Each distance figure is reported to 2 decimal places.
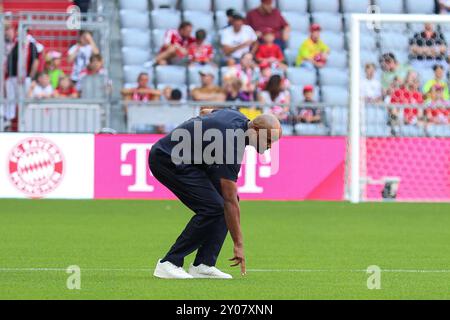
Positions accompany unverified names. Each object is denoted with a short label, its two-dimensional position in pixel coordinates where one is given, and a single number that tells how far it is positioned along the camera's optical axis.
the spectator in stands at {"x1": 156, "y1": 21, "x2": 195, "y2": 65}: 27.81
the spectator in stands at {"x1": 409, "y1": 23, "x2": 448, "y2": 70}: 26.30
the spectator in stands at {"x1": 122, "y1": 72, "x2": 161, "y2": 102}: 26.34
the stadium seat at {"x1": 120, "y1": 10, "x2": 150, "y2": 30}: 29.19
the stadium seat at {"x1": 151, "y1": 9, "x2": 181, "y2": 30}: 29.16
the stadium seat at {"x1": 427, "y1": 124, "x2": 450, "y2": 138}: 25.41
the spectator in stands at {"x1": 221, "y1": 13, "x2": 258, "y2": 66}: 28.05
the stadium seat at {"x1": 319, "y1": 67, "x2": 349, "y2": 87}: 28.75
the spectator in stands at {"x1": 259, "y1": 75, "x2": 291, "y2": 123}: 26.92
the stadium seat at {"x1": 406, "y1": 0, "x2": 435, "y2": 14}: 30.75
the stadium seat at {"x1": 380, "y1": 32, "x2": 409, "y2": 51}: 26.42
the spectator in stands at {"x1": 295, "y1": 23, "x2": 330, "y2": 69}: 28.67
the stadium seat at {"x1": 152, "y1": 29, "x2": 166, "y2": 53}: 28.67
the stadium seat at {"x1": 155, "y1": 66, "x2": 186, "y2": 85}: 27.89
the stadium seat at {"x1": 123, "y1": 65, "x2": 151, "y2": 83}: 27.88
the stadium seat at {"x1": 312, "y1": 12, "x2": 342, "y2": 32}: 30.20
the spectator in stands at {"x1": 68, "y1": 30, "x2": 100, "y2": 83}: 26.75
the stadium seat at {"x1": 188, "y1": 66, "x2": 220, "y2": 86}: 27.98
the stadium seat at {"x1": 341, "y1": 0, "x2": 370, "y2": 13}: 30.50
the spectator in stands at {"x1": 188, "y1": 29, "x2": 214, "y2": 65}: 27.91
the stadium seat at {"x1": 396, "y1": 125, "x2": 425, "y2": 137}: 25.17
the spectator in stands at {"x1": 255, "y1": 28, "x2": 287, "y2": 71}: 28.02
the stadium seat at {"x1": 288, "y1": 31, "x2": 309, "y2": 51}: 29.31
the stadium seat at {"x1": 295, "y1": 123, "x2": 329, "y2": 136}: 25.86
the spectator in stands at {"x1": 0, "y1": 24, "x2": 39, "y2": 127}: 26.34
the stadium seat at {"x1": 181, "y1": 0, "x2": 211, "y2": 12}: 29.69
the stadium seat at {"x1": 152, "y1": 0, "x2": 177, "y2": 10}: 29.45
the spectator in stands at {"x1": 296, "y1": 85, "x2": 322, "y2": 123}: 25.86
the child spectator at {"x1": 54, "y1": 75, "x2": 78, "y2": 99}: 26.39
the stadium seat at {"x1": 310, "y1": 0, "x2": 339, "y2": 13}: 30.70
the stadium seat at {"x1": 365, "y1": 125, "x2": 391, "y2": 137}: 25.41
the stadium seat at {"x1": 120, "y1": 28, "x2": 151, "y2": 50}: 28.80
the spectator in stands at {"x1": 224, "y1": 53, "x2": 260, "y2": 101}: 27.12
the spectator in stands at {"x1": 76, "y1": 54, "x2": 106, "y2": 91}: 26.34
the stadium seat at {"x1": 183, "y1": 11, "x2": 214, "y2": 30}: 29.09
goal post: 24.72
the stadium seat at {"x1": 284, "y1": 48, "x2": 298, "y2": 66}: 28.84
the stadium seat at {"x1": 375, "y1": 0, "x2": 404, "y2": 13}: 30.65
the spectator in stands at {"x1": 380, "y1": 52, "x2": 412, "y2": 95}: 26.20
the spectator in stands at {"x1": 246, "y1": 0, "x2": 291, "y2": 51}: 28.70
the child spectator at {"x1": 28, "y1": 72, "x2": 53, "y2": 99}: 26.33
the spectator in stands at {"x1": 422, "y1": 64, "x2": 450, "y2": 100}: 26.02
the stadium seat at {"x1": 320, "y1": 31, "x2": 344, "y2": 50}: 29.62
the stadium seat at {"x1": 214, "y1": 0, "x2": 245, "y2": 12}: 29.89
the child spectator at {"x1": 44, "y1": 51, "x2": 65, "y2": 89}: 26.67
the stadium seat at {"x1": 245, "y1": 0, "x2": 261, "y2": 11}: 30.12
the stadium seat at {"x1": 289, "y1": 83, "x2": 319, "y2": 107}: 27.95
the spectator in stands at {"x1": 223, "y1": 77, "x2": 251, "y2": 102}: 26.69
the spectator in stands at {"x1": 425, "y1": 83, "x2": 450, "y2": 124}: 25.60
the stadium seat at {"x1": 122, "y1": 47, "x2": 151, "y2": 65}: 28.33
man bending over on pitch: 12.02
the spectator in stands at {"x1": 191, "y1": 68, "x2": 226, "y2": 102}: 26.61
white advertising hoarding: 23.83
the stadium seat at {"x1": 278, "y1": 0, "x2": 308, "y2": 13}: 30.33
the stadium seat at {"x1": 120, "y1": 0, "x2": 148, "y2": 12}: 29.41
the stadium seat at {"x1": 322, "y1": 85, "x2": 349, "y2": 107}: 28.50
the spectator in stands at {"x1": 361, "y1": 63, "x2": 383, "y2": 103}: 25.80
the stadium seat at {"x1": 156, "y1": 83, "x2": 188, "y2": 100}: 27.67
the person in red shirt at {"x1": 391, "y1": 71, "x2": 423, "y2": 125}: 25.50
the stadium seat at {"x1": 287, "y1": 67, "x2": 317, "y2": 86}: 28.39
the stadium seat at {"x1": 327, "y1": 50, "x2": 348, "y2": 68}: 29.11
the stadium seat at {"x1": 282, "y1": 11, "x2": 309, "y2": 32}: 30.08
